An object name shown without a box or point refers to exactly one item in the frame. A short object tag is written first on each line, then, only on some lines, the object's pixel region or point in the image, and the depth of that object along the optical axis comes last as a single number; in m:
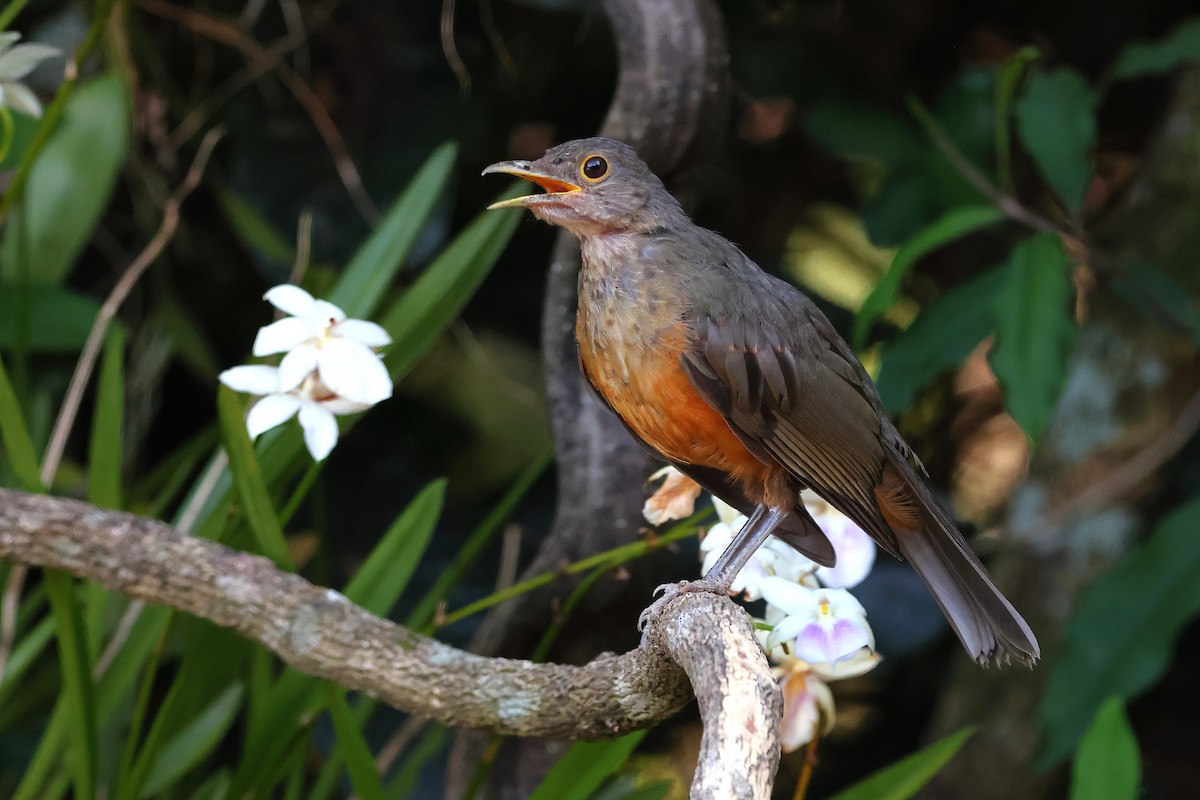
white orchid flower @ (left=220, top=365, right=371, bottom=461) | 3.46
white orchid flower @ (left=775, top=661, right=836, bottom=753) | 3.66
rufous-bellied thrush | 3.90
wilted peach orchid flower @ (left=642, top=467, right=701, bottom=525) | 3.75
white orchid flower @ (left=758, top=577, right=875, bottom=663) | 3.20
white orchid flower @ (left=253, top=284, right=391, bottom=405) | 3.43
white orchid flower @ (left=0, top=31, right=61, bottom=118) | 4.05
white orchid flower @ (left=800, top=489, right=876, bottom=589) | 3.88
